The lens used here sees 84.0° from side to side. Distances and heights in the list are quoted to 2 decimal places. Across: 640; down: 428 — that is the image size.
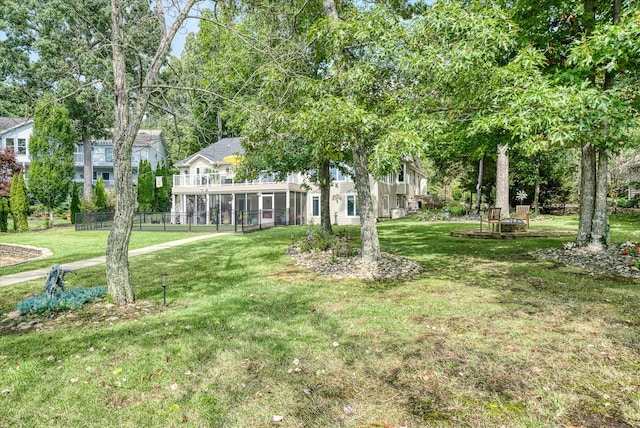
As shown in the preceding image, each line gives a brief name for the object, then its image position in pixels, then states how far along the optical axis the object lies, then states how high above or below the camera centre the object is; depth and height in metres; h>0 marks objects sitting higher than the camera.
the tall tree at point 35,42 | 25.67 +11.98
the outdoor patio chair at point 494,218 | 14.56 -0.80
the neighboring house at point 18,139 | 34.72 +6.27
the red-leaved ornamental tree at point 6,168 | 24.38 +2.48
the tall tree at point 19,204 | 21.12 -0.08
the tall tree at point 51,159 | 23.84 +2.94
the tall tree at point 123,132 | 5.66 +1.11
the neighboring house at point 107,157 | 38.12 +4.96
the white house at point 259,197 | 25.84 +0.31
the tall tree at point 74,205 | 26.56 -0.20
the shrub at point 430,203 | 34.92 -0.37
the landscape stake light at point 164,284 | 5.93 -1.38
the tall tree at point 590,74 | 6.47 +2.74
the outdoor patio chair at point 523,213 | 16.09 -0.68
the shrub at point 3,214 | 20.59 -0.66
